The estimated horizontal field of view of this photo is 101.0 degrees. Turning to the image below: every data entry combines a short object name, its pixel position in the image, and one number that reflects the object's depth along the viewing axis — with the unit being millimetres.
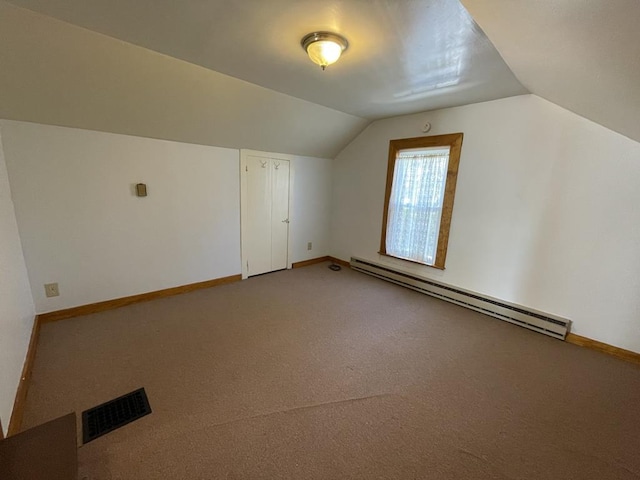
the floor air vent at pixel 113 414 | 1479
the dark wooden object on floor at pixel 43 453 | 800
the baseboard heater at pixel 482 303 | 2603
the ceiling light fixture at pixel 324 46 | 1724
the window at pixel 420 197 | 3252
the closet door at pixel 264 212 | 3757
